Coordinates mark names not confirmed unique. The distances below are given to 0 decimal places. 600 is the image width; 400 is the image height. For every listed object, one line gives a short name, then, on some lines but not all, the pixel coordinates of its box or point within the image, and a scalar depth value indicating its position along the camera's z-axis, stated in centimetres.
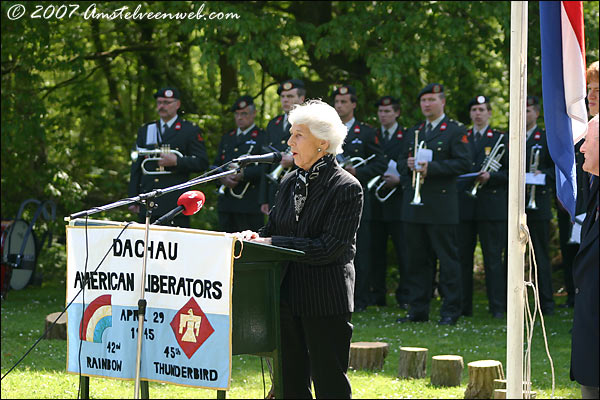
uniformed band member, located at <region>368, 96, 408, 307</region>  2047
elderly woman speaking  885
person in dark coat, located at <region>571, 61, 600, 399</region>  666
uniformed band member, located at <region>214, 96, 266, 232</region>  2034
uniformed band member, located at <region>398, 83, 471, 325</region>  1783
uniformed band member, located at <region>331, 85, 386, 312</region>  1954
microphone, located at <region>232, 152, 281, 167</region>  868
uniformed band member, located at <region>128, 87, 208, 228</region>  1956
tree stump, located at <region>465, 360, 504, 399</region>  1179
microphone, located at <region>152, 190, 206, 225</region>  813
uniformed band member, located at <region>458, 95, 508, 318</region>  1933
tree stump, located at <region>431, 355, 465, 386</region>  1259
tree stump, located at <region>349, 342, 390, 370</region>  1359
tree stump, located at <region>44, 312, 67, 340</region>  1608
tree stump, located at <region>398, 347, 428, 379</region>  1300
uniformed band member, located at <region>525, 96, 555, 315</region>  1922
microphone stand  781
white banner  790
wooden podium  847
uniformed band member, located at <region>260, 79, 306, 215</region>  1905
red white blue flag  751
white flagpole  772
